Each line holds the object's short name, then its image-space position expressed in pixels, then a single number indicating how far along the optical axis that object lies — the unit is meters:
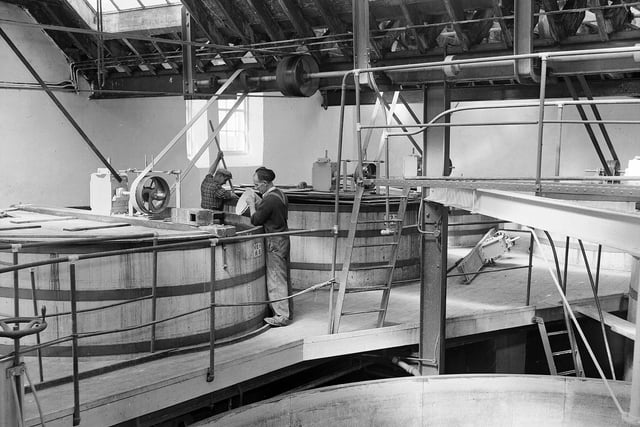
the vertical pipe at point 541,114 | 4.69
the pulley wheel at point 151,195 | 7.20
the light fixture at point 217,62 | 11.02
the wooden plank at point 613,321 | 7.16
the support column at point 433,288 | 6.95
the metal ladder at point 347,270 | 6.75
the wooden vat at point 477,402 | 5.96
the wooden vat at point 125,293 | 5.74
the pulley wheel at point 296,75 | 8.34
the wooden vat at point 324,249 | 8.77
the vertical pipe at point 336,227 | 6.59
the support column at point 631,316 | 7.75
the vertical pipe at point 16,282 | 4.97
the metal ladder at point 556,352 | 7.24
